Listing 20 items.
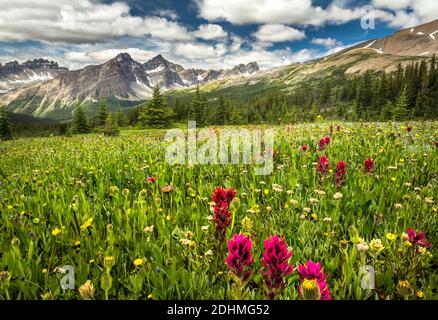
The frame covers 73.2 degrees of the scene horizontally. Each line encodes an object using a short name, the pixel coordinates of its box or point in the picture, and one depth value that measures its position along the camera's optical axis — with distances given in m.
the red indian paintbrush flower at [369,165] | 4.46
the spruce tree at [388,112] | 64.51
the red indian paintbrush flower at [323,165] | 4.28
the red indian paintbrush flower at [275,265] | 1.60
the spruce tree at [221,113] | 95.31
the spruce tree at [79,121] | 59.50
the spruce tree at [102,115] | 64.95
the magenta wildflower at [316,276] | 1.50
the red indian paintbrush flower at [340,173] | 4.04
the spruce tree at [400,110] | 59.07
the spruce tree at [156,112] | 56.38
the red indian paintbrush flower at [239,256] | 1.73
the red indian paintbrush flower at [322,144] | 6.37
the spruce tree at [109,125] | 37.08
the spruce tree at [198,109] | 72.38
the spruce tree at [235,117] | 91.58
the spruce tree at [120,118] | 92.40
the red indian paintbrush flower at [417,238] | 2.19
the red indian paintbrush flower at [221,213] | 2.35
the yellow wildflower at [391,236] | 2.43
